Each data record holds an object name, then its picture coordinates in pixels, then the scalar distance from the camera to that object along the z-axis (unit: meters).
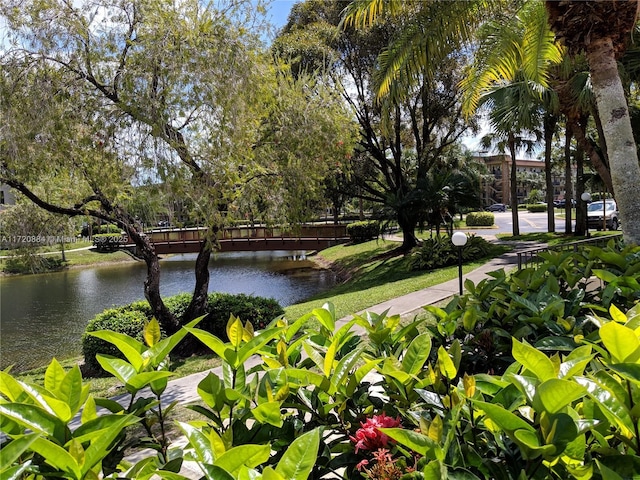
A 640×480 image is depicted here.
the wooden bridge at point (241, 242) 25.94
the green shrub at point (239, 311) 8.75
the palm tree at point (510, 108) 12.12
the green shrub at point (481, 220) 33.06
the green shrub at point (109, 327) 7.50
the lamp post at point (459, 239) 7.99
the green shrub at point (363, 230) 27.58
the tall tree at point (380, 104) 15.54
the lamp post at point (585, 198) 16.59
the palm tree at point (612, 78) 5.82
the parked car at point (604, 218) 21.45
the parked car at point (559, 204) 56.16
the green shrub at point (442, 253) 14.30
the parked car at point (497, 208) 61.62
